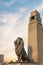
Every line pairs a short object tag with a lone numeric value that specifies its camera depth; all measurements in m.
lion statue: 17.22
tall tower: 18.34
